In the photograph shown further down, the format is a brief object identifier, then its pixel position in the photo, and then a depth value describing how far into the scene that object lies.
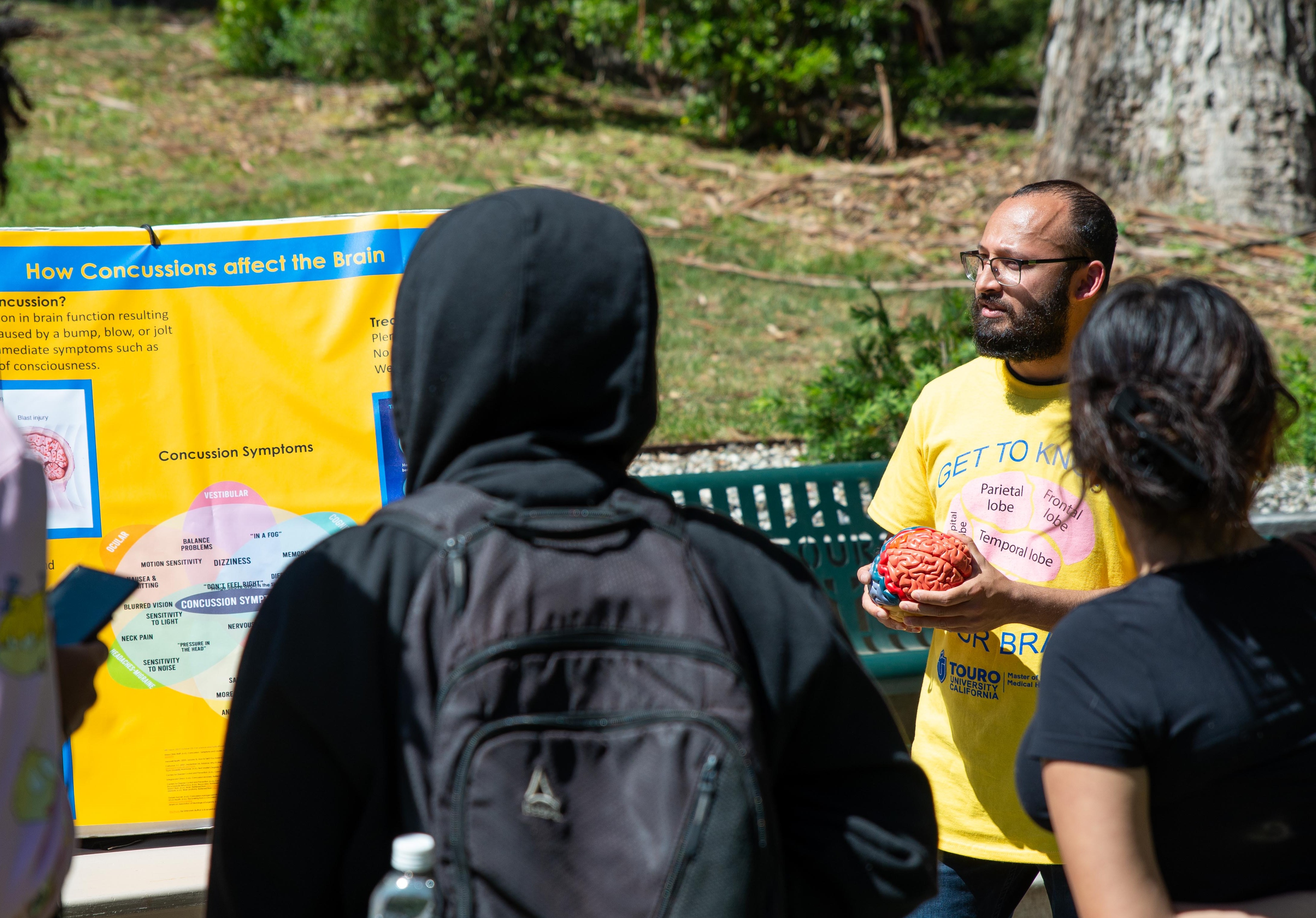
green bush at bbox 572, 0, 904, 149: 12.52
